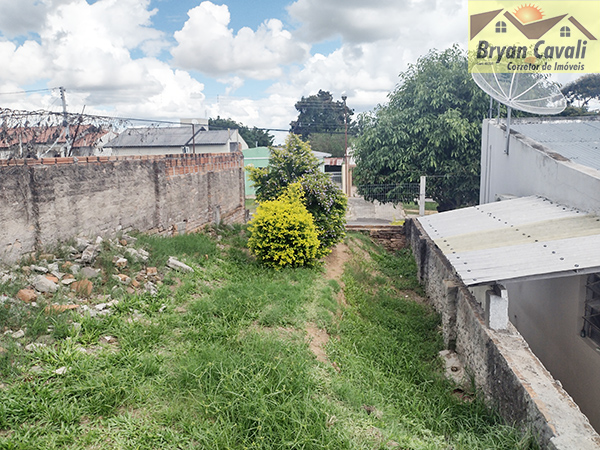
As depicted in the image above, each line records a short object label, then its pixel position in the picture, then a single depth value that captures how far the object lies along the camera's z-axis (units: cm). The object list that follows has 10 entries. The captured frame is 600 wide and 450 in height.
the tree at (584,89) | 2445
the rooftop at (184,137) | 2361
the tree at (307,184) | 852
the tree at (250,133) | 4375
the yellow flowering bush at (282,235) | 711
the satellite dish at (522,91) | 735
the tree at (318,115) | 4694
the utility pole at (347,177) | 2338
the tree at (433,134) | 1234
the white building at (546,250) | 405
